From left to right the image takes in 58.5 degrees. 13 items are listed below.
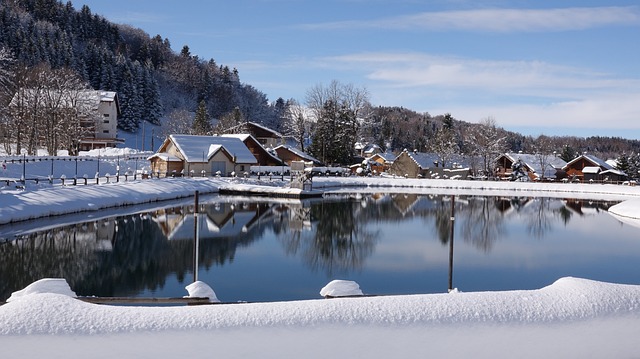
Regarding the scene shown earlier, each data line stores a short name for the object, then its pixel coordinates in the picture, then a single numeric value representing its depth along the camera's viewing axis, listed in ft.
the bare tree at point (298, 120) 248.73
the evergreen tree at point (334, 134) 224.33
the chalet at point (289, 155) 209.97
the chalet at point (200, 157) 163.73
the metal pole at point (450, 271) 39.51
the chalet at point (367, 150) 318.96
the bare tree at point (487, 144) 239.50
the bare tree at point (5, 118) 169.78
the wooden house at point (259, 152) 190.29
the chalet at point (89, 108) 178.50
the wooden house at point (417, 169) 230.27
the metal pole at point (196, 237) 38.64
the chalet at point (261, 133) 255.91
